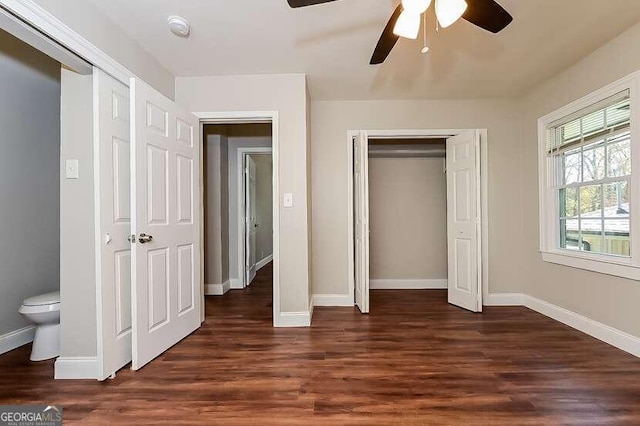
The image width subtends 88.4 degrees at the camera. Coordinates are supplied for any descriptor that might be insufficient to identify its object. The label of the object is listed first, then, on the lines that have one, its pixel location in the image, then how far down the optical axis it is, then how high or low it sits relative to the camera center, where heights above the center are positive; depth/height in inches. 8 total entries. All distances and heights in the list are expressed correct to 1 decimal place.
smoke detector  89.4 +52.8
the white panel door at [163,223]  89.4 -2.3
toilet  91.8 -30.4
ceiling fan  61.6 +39.1
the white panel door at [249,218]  201.3 -2.3
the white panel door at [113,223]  83.3 -2.1
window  101.2 +9.8
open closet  187.5 -0.6
